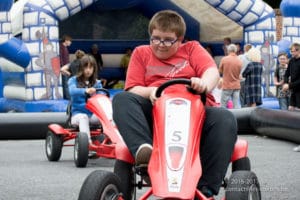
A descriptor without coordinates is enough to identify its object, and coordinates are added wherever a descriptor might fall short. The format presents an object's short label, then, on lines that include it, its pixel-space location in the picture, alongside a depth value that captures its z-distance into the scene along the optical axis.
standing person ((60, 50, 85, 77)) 9.07
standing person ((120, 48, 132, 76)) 19.18
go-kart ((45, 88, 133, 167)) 7.89
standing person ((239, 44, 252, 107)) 14.22
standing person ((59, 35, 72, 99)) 15.70
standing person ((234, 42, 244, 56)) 17.29
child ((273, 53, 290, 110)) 12.41
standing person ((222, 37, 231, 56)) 16.74
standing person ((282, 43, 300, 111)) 10.78
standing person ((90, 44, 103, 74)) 18.25
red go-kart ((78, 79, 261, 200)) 3.96
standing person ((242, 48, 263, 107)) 13.31
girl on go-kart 8.45
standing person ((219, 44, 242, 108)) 13.34
